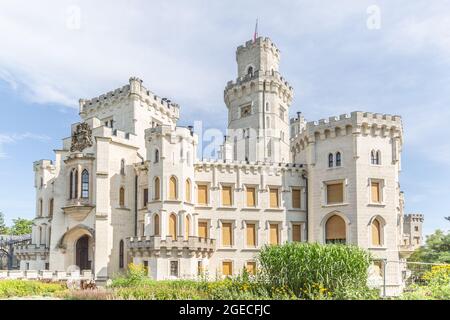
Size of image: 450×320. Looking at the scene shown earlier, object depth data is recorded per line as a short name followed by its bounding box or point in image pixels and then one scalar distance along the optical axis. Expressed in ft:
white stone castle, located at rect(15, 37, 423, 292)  125.08
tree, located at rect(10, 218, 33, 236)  249.14
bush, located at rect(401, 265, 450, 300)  50.96
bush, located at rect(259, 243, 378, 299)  56.39
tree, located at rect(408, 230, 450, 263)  144.42
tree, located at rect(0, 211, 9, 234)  257.77
